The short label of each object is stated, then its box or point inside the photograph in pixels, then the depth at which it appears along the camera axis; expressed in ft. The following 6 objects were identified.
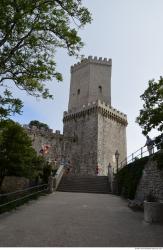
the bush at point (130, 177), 36.03
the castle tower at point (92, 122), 82.86
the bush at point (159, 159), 20.70
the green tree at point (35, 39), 22.83
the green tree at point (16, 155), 42.11
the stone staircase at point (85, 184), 45.49
